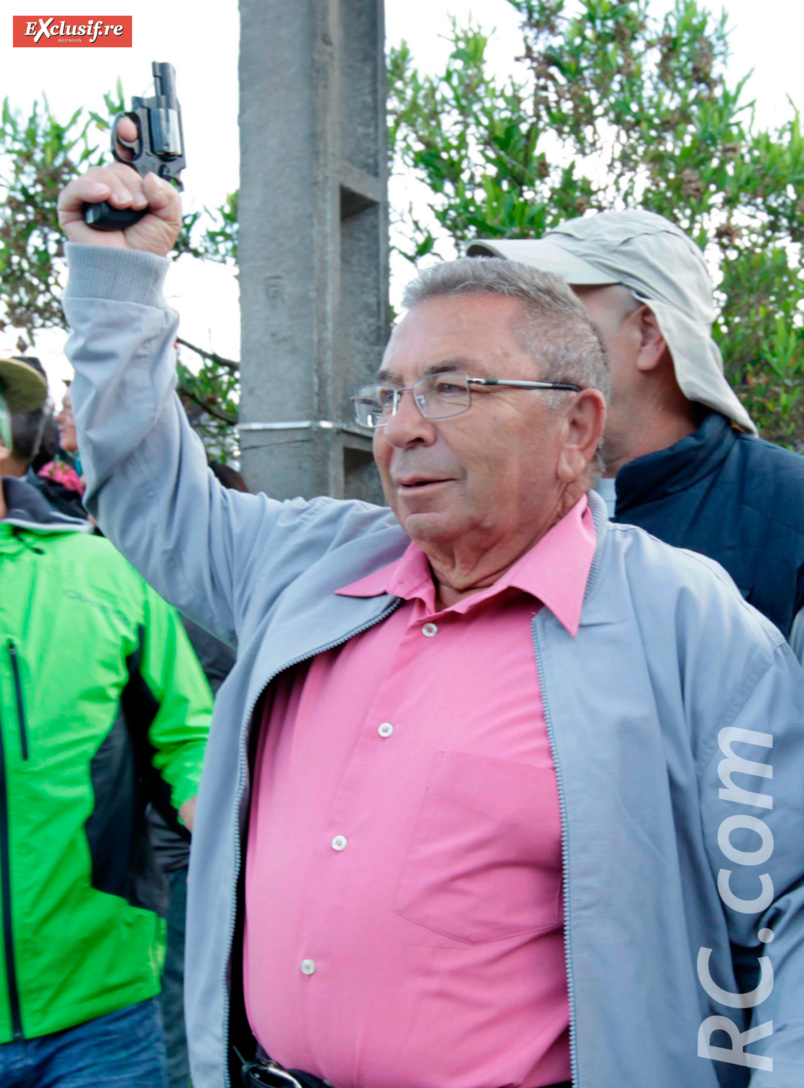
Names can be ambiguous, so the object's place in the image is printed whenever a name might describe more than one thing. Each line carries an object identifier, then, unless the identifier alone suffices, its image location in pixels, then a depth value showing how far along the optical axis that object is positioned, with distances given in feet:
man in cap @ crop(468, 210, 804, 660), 6.65
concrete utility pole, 11.57
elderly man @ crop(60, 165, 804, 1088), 4.76
